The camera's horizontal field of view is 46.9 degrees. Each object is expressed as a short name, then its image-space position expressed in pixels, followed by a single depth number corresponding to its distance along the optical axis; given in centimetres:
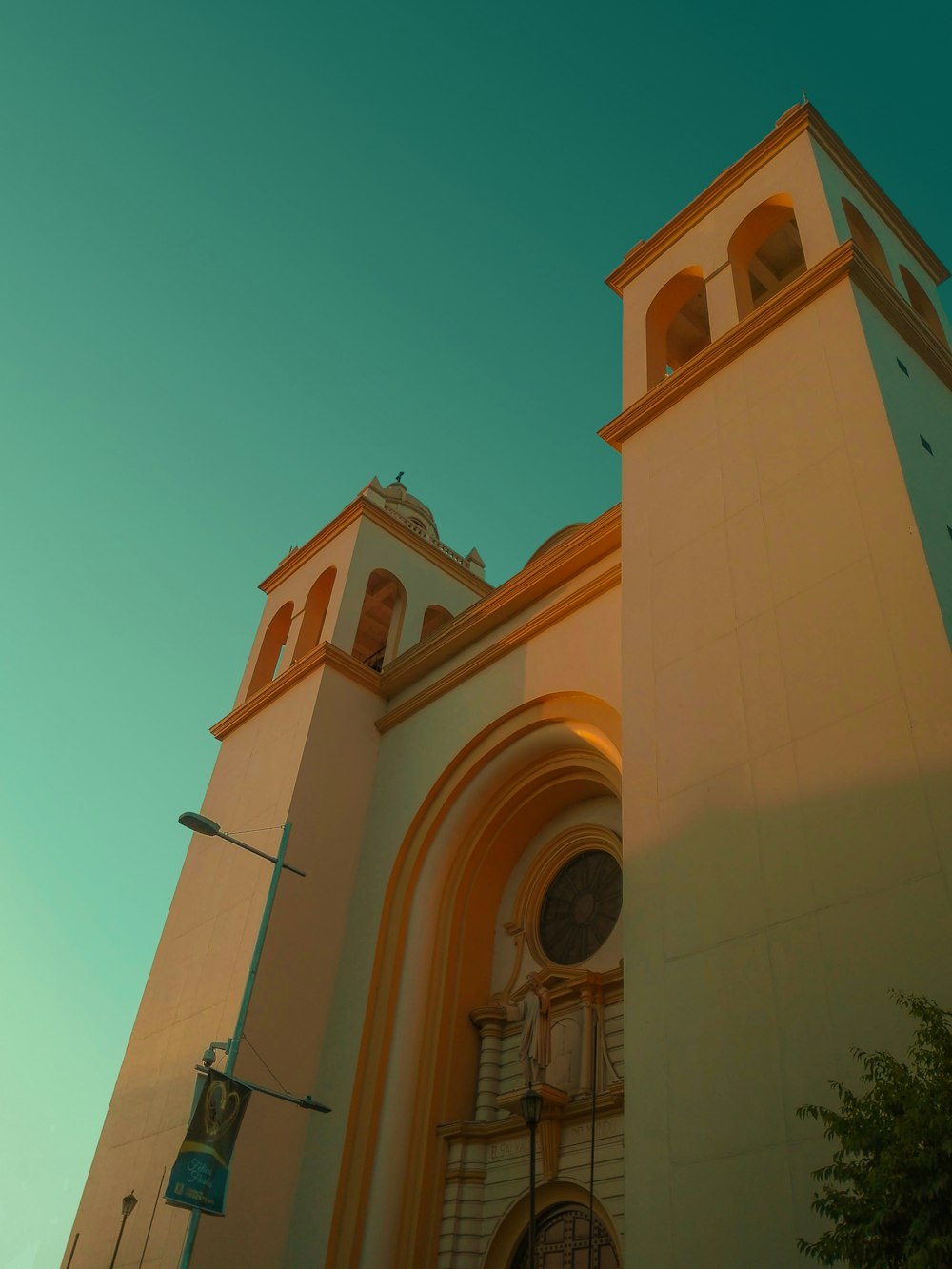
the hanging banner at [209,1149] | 930
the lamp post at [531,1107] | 984
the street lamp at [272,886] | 1040
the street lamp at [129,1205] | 1399
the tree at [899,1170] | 538
